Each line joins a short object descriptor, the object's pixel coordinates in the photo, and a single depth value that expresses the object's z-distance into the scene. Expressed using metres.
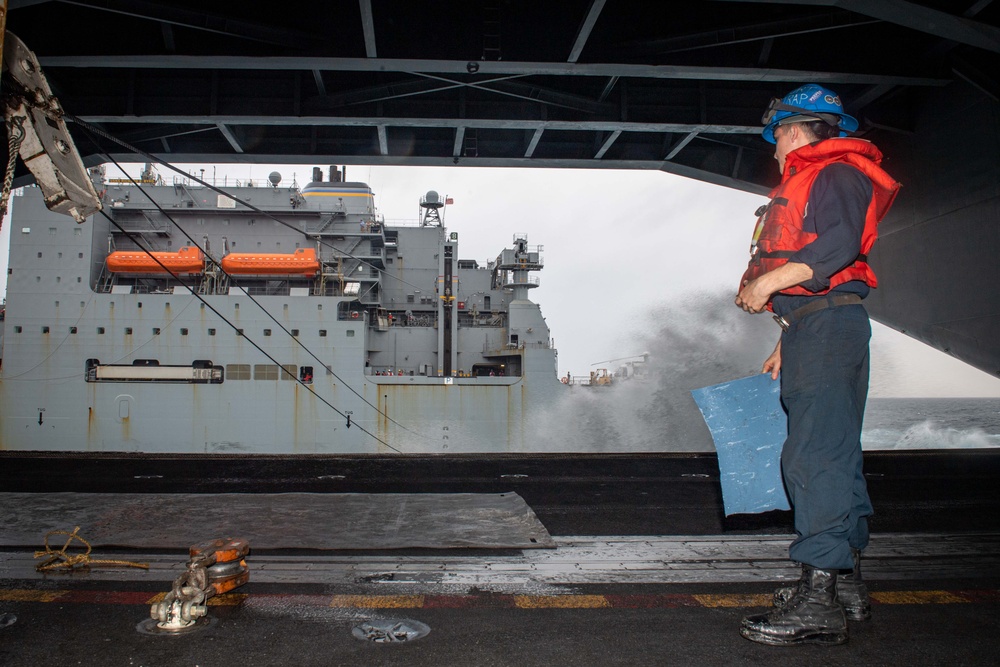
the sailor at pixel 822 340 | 1.70
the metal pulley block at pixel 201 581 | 1.70
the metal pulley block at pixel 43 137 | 2.13
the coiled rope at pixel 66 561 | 2.24
